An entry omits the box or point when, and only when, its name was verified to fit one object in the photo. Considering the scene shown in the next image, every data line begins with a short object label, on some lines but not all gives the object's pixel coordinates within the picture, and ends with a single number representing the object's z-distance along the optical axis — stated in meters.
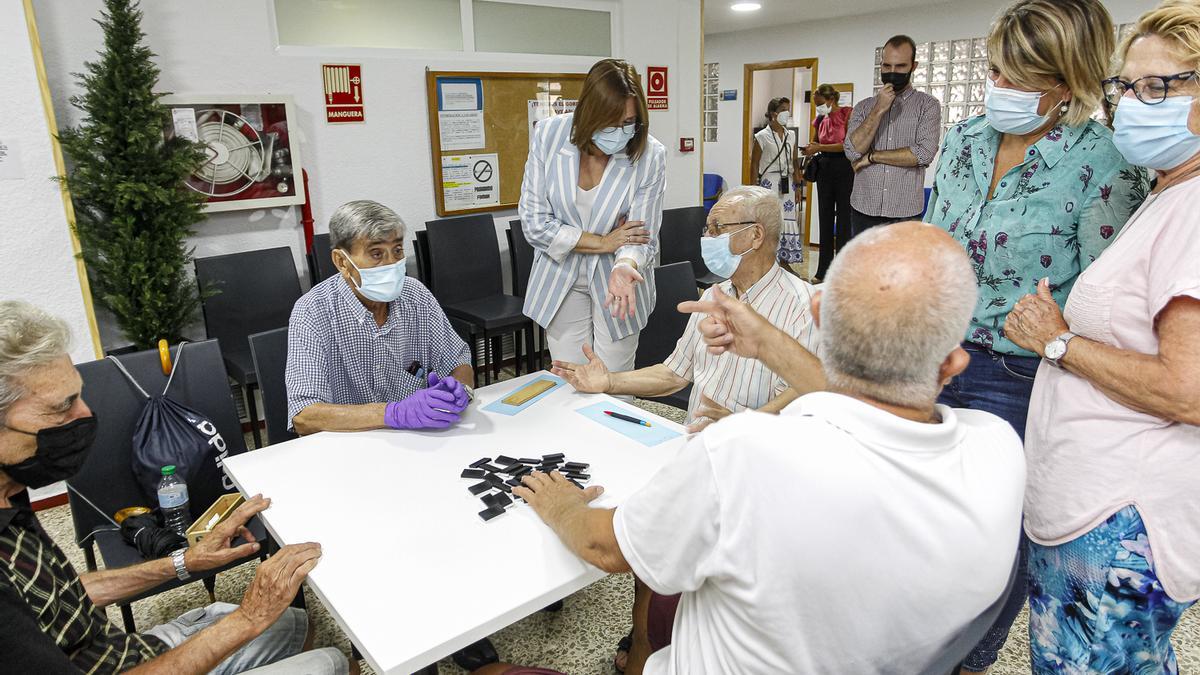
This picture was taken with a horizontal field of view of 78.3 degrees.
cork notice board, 4.24
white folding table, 1.18
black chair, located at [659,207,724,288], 4.73
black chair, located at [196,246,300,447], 3.38
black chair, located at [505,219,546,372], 4.25
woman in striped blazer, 2.50
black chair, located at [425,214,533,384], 3.90
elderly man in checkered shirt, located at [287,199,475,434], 1.88
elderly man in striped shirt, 1.93
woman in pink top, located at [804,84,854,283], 5.93
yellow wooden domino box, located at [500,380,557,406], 2.05
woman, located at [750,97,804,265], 7.21
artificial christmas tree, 2.97
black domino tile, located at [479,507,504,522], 1.45
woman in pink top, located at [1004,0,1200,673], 1.16
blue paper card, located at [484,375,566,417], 2.00
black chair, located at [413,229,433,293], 4.09
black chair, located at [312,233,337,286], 3.68
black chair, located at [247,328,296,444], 2.22
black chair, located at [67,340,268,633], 1.95
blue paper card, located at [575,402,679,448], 1.82
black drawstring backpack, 1.96
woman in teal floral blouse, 1.45
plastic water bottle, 1.92
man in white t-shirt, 0.88
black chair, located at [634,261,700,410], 2.96
